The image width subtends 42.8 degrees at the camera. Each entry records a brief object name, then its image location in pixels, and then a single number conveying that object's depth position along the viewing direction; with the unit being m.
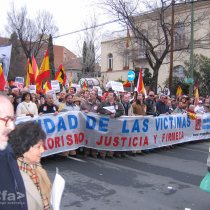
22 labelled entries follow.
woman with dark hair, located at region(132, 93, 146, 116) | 7.63
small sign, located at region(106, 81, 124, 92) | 9.98
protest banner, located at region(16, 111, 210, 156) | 6.23
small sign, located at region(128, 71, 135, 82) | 13.03
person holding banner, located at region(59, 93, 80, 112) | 6.79
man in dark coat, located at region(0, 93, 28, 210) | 1.20
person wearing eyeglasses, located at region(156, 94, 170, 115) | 8.69
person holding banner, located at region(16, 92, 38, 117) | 6.54
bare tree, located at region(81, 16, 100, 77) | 30.33
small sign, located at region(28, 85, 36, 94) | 8.68
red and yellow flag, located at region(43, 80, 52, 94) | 8.75
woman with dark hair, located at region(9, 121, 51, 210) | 1.61
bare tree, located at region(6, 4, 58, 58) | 35.68
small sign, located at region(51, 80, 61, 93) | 8.88
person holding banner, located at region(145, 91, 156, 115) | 8.35
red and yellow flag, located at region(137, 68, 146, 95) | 9.76
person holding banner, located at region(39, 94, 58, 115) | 6.60
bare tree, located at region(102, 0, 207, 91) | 18.89
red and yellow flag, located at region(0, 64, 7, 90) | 6.99
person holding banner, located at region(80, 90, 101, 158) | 6.70
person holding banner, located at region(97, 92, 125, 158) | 6.77
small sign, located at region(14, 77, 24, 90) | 12.41
